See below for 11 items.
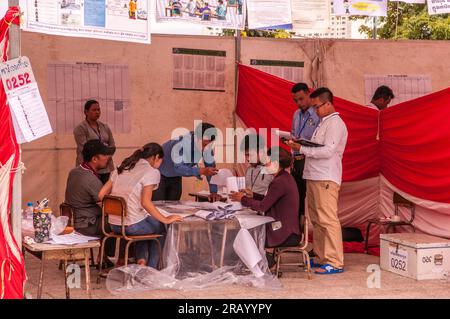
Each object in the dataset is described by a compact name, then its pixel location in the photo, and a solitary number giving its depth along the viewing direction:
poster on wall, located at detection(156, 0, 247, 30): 7.20
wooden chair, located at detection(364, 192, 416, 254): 7.86
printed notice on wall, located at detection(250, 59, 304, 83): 9.23
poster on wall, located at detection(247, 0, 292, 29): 7.55
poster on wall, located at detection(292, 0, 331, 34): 7.95
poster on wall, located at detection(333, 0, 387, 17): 7.67
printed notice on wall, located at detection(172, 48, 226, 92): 9.05
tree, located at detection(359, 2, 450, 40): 14.66
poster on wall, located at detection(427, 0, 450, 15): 7.38
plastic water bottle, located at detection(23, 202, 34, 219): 6.25
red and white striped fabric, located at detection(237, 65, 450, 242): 7.47
